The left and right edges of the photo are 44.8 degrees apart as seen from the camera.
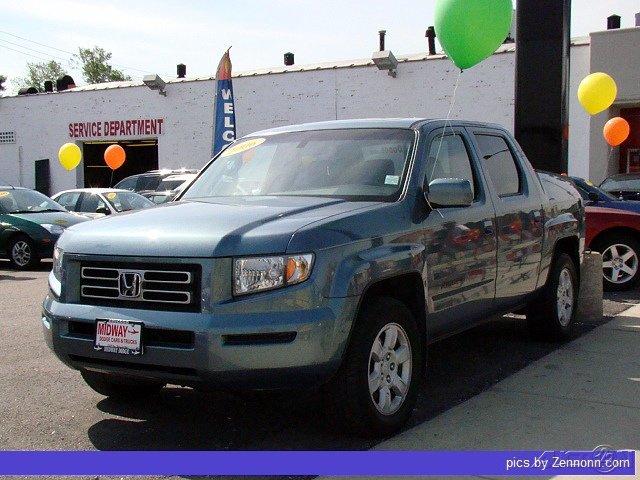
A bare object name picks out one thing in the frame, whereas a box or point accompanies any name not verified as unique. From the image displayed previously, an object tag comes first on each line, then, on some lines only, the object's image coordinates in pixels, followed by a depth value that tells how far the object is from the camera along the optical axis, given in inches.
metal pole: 373.1
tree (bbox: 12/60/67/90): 3508.9
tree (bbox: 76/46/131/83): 3304.6
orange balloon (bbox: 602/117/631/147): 747.4
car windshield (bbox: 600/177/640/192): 454.8
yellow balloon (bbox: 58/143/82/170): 994.1
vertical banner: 638.5
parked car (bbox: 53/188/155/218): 620.6
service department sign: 1192.7
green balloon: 305.6
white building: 874.8
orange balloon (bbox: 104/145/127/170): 1025.5
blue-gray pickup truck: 151.0
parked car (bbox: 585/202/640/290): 397.4
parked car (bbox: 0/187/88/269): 547.5
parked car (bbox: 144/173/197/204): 759.7
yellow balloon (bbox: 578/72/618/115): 625.0
